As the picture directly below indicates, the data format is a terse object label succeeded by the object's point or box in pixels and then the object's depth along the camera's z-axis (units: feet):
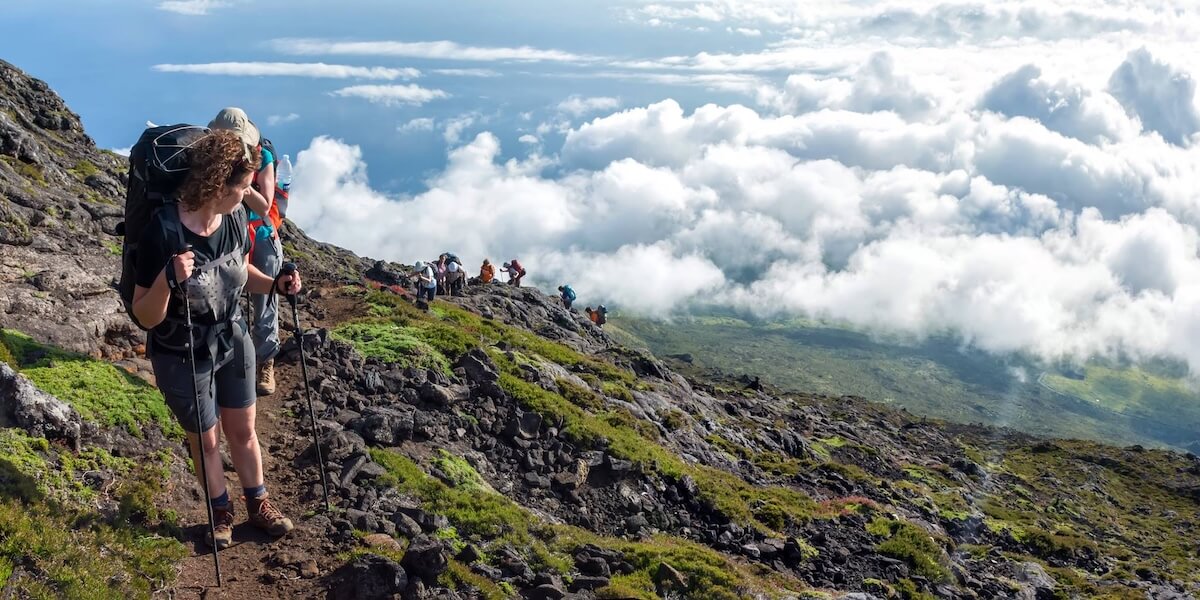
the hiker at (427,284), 120.88
